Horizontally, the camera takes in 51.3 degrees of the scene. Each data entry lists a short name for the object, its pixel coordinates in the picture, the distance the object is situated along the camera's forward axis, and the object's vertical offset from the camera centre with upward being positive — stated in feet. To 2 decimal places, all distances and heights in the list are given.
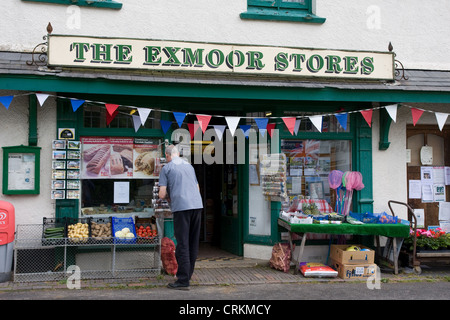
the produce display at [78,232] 22.20 -2.68
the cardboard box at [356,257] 23.65 -4.15
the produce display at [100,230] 22.86 -2.69
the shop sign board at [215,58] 22.61 +6.05
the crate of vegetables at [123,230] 22.81 -2.72
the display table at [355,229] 23.66 -2.75
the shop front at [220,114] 22.99 +3.24
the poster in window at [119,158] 24.63 +0.96
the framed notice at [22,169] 23.15 +0.36
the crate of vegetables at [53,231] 21.94 -2.63
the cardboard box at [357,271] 23.49 -4.84
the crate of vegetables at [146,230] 23.11 -2.81
